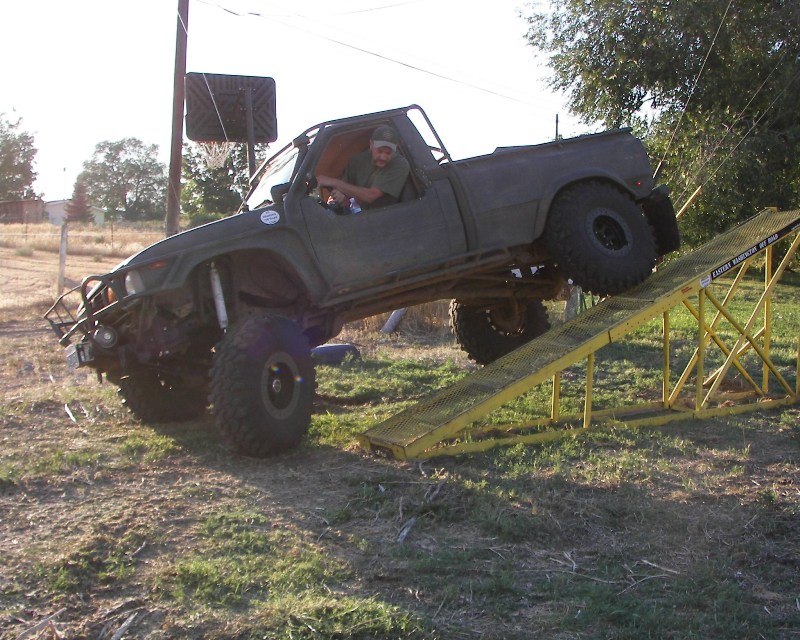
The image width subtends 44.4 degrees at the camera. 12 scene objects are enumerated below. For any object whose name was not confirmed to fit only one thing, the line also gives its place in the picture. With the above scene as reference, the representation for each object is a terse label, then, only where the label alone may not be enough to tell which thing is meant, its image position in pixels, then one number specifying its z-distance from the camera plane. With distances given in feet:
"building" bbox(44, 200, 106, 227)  226.05
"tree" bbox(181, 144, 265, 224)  89.39
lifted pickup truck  21.07
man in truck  23.21
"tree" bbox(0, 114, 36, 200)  212.23
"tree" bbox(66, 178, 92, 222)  228.02
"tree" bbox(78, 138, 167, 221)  252.83
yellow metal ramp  21.16
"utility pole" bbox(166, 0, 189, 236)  44.62
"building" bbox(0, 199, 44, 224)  187.93
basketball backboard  38.47
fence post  51.98
